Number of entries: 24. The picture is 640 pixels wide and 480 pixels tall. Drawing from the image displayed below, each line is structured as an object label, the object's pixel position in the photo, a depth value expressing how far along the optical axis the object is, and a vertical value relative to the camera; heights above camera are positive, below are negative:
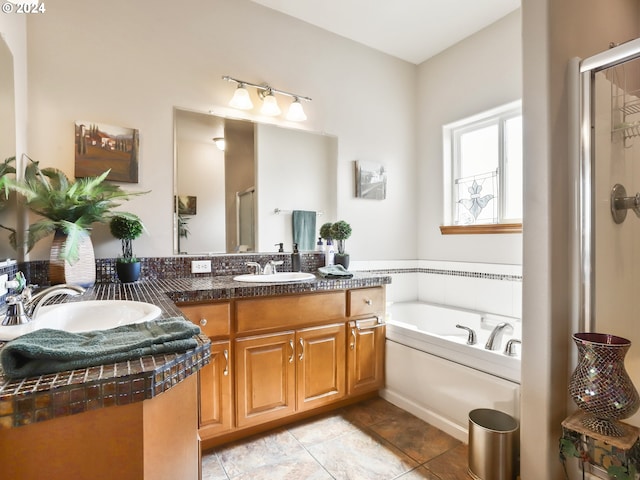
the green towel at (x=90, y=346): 0.61 -0.23
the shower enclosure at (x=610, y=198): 1.37 +0.17
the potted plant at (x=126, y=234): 1.75 +0.03
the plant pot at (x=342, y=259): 2.47 -0.16
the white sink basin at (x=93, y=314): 1.05 -0.25
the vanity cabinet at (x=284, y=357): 1.65 -0.67
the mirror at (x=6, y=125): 1.39 +0.51
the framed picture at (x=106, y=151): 1.80 +0.49
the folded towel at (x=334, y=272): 2.12 -0.22
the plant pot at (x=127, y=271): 1.76 -0.17
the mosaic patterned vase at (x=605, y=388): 1.17 -0.54
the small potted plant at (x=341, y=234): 2.46 +0.03
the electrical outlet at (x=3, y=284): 1.16 -0.15
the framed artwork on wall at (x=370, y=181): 2.74 +0.48
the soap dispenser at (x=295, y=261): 2.33 -0.16
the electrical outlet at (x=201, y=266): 2.06 -0.17
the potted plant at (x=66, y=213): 1.45 +0.13
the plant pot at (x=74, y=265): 1.56 -0.12
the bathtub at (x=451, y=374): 1.63 -0.76
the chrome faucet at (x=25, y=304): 0.88 -0.18
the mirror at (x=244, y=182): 2.09 +0.39
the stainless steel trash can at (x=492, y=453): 1.45 -0.95
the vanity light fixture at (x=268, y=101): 2.20 +0.95
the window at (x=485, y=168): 2.47 +0.55
